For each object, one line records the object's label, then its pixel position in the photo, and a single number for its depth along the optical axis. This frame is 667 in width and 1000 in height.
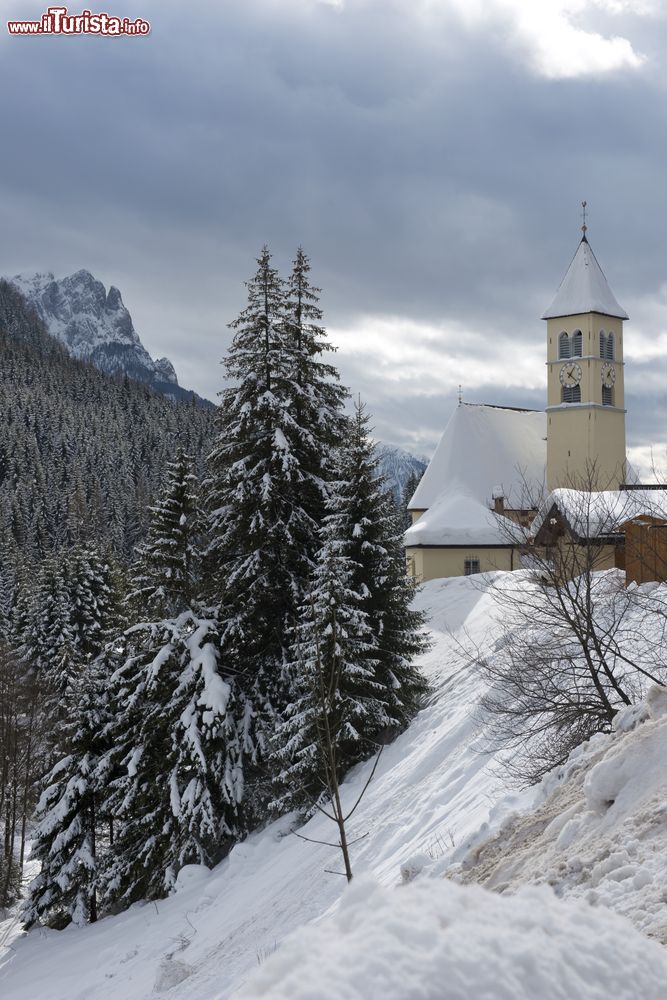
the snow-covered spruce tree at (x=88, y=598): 45.66
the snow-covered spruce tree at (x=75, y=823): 21.59
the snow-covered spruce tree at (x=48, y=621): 44.78
